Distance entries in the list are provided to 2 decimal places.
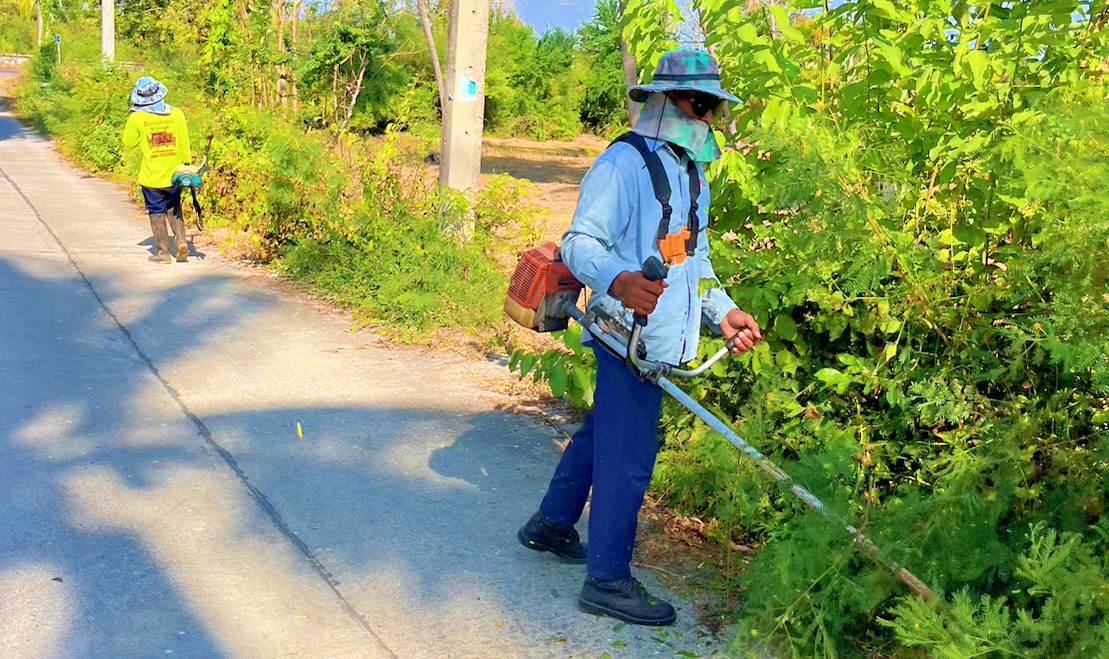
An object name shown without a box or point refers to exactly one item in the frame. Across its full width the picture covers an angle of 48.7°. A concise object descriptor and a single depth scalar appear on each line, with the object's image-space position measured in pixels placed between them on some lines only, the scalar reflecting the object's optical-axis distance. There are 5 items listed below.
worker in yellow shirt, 11.06
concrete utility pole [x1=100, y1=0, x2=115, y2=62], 28.78
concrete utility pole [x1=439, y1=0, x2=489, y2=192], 9.79
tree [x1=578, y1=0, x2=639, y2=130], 37.44
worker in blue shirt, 4.20
